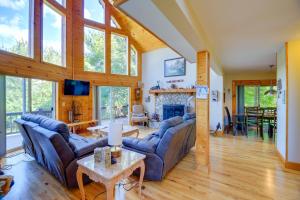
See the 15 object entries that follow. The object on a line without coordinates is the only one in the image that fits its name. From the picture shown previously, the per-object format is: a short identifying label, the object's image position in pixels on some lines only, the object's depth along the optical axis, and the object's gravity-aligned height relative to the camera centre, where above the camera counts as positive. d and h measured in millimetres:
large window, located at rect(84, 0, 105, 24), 5961 +3578
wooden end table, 1588 -791
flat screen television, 5227 +420
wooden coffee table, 4136 -867
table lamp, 1948 -444
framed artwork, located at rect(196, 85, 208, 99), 2838 +142
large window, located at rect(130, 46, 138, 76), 7740 +1900
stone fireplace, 6748 -38
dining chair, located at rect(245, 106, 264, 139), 5336 -643
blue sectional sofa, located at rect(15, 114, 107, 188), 2072 -713
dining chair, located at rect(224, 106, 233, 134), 6027 -1054
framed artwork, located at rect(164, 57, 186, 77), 6820 +1467
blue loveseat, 2424 -789
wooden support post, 2867 -250
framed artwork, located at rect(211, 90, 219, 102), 5812 +154
